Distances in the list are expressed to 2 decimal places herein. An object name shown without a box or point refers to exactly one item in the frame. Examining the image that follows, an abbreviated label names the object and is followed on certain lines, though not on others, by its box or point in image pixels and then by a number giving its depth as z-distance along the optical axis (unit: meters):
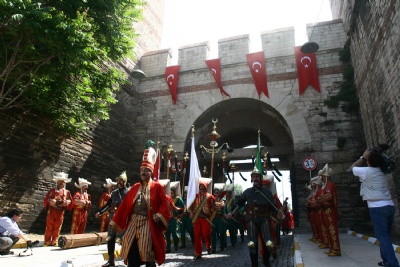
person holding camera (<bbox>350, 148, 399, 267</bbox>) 3.83
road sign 10.55
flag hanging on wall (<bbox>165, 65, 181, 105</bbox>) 13.40
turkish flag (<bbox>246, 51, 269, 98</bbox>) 12.28
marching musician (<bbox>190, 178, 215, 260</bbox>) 6.62
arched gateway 10.85
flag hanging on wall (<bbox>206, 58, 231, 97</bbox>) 12.76
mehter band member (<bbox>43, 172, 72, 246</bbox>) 7.40
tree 6.35
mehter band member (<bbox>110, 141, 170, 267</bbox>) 3.71
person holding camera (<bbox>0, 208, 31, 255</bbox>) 5.71
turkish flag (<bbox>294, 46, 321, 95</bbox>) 11.71
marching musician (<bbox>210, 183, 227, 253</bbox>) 7.46
